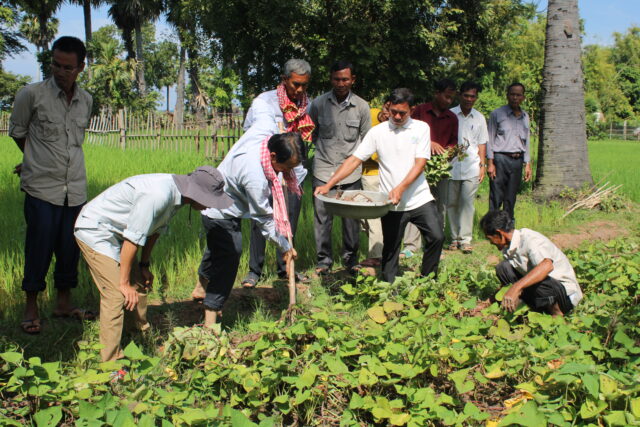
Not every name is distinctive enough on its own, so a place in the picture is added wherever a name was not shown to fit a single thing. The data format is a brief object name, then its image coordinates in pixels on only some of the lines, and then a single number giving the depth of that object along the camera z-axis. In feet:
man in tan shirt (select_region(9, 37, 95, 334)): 12.88
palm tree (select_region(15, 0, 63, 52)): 104.22
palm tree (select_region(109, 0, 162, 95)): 110.52
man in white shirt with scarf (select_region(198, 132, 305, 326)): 11.84
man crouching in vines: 13.25
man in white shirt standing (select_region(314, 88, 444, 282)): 15.33
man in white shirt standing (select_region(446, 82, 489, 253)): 21.24
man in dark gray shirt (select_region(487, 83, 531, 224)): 23.07
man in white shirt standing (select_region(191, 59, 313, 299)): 15.24
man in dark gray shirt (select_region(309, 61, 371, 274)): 17.90
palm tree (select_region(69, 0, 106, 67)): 115.65
